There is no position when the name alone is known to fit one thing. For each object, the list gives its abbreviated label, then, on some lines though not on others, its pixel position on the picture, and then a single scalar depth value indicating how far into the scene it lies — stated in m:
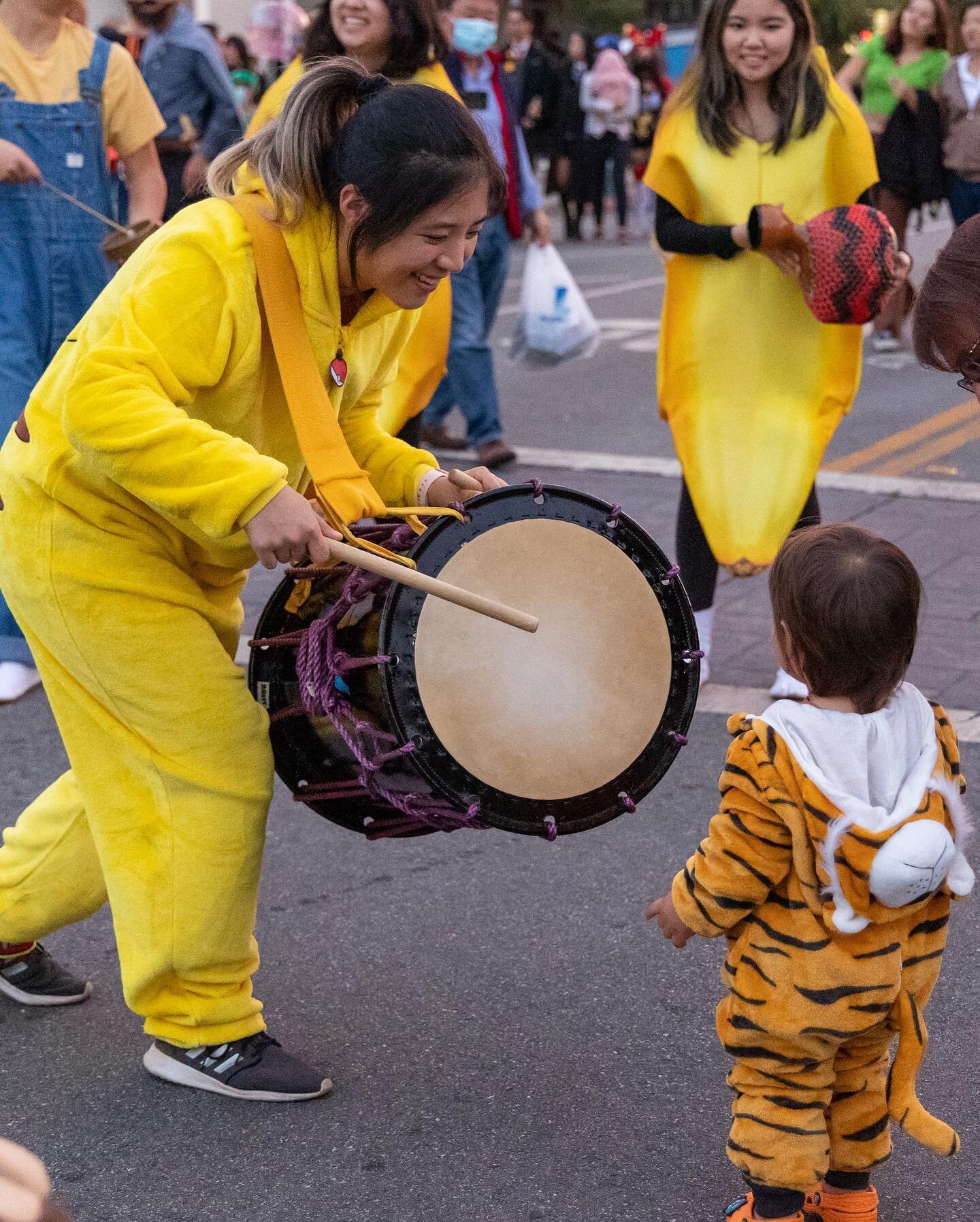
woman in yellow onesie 2.35
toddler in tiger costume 2.11
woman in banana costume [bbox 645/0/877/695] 4.43
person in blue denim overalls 4.52
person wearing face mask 6.78
